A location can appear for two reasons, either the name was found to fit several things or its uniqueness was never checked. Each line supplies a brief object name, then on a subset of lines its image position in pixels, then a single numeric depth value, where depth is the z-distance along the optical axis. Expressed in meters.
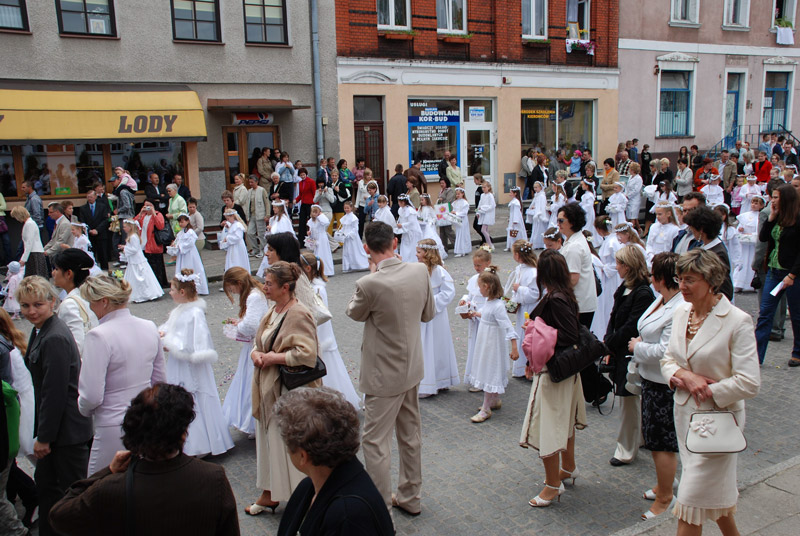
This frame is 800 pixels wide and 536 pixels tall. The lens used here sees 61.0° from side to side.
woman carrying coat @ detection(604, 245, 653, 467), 5.07
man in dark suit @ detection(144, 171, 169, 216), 15.34
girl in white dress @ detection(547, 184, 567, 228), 15.17
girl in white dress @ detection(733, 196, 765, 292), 10.98
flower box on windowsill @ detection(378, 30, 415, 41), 19.80
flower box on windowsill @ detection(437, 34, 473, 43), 20.89
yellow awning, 14.74
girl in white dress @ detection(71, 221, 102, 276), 11.65
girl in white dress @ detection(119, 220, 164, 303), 11.82
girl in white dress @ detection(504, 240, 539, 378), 6.89
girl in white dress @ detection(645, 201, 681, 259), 9.27
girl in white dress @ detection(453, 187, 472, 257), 15.56
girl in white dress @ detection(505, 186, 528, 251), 15.59
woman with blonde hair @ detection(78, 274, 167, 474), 3.98
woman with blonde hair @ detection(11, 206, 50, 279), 11.35
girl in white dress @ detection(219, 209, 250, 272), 12.41
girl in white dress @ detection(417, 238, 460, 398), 6.84
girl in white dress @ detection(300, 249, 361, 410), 5.96
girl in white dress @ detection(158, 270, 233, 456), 5.48
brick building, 19.86
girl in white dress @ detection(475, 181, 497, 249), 15.66
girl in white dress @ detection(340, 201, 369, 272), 14.08
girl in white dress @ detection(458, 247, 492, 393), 6.73
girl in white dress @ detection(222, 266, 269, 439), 5.37
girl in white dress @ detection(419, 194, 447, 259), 14.60
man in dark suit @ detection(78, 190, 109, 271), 14.30
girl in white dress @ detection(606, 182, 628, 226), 15.98
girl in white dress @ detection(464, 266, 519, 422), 6.49
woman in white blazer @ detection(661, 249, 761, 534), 3.60
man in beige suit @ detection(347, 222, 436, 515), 4.47
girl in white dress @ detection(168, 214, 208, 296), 12.05
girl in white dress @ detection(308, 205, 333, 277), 13.82
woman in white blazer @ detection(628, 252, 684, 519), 4.44
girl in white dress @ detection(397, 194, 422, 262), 14.30
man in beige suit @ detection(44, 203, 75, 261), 11.59
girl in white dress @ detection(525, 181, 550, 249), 15.90
